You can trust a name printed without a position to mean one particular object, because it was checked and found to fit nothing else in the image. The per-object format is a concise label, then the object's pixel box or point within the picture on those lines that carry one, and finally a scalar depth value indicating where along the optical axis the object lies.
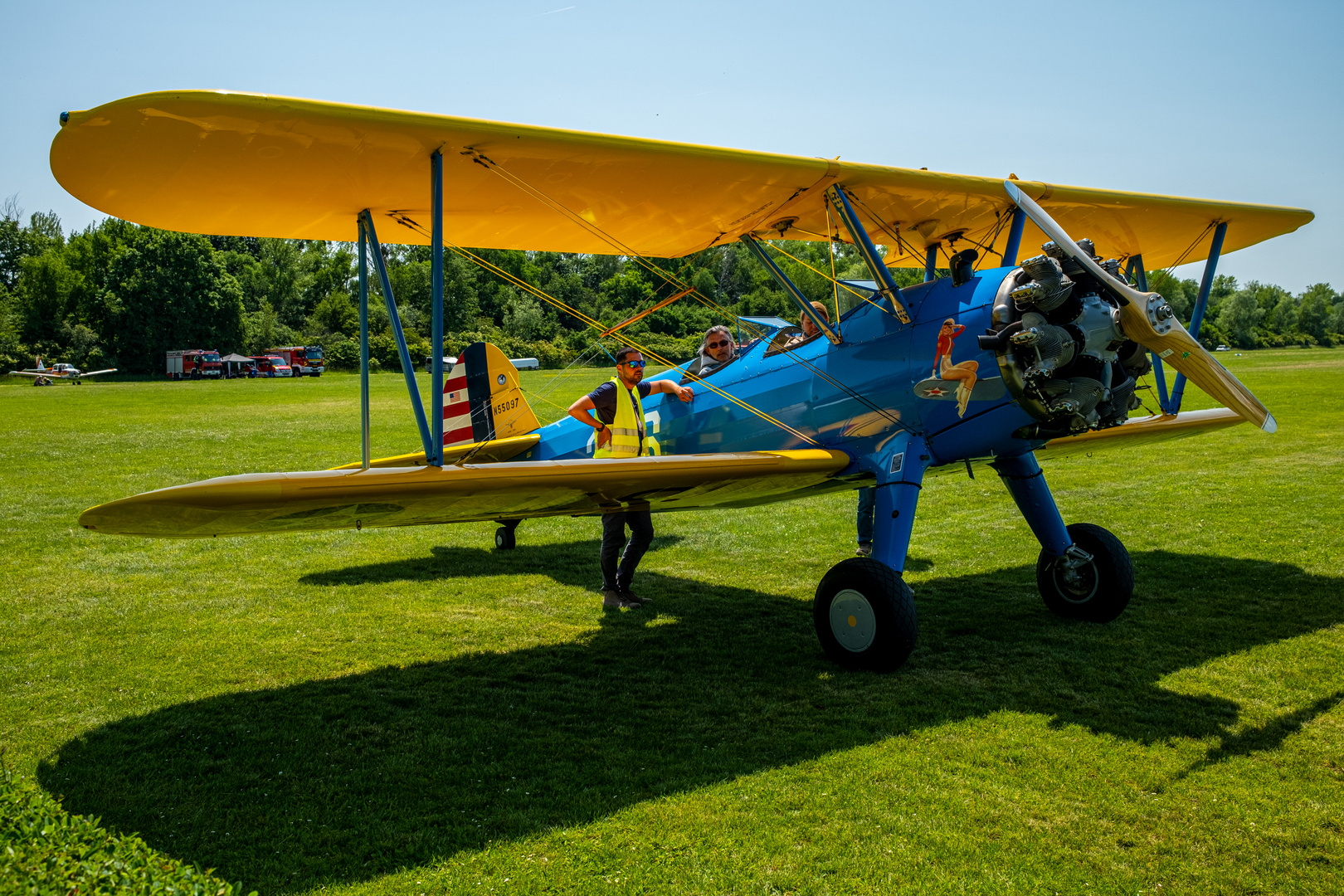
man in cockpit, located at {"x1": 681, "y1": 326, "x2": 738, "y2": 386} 6.84
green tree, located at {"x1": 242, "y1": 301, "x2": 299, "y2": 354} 67.02
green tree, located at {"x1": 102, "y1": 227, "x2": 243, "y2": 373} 59.56
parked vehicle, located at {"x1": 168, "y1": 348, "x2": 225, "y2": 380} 55.31
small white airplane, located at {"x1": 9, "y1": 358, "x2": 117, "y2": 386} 47.50
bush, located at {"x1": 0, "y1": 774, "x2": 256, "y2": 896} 2.43
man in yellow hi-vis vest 6.38
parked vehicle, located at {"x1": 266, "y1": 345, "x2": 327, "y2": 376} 58.34
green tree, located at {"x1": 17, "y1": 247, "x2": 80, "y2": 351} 60.62
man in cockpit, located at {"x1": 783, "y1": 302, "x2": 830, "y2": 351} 6.00
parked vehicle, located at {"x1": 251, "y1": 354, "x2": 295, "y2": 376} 56.97
